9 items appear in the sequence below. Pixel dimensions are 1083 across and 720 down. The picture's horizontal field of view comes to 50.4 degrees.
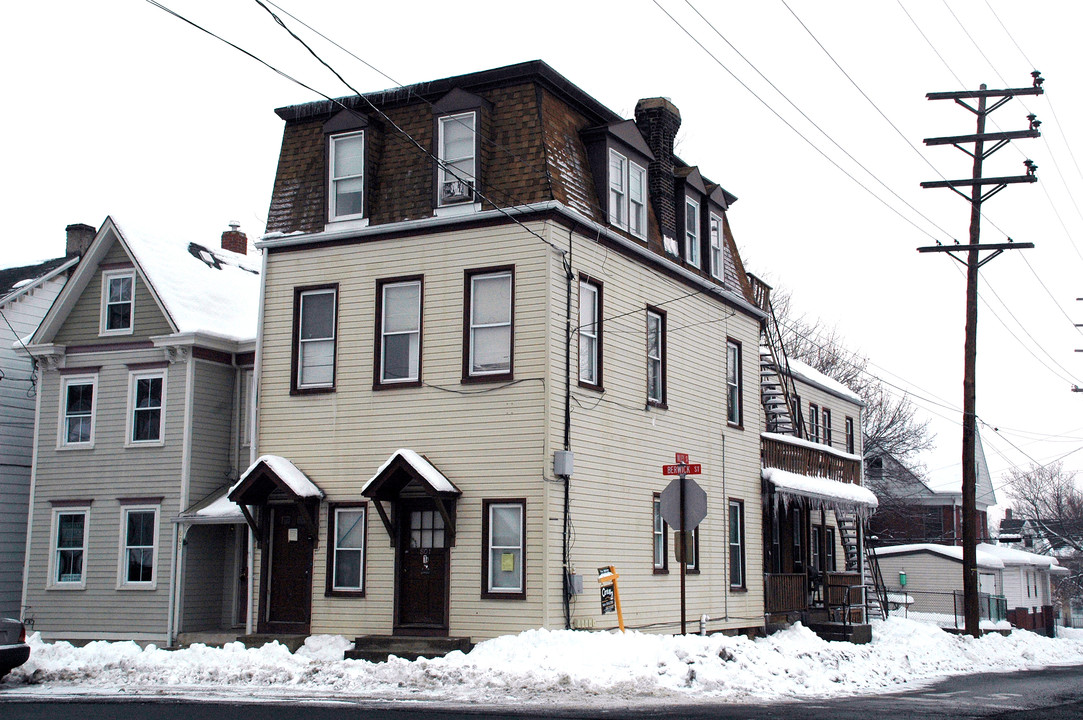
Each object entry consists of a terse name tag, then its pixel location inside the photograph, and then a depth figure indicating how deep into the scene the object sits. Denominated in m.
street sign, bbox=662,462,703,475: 17.70
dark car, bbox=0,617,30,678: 16.58
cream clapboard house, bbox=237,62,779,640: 19.70
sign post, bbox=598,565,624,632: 20.08
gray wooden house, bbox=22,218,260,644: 24.33
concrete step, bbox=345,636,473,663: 19.12
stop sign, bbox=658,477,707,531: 16.98
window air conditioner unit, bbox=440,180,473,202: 20.73
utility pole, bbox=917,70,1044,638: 26.84
